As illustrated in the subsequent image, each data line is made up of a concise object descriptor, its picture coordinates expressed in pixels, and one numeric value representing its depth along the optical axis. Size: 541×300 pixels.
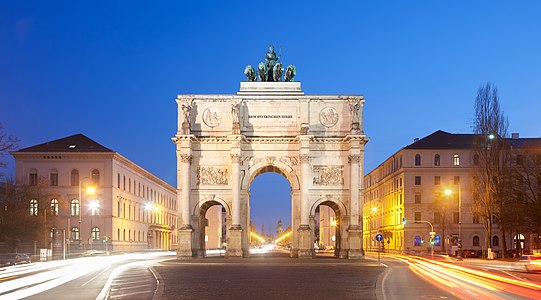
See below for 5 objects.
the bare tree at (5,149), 48.35
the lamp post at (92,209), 78.25
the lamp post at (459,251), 66.94
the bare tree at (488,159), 66.00
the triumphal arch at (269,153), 65.75
